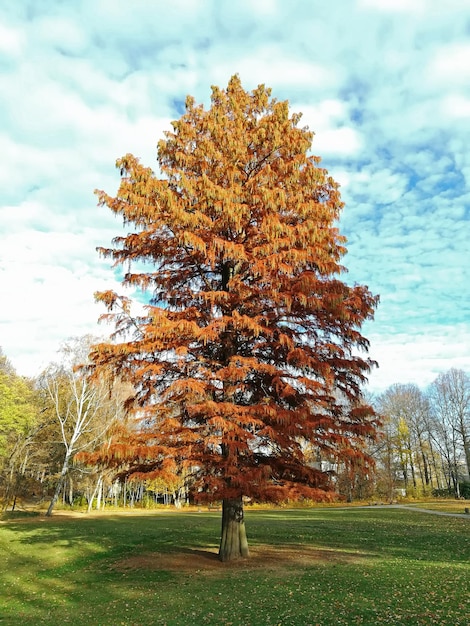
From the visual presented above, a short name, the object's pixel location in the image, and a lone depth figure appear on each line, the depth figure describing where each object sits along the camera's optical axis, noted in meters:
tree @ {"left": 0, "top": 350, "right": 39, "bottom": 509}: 24.12
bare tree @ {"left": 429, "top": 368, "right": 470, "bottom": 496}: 45.90
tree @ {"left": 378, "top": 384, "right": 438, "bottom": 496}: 46.12
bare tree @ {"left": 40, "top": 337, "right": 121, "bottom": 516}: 29.77
